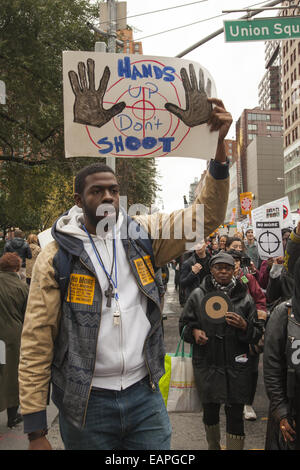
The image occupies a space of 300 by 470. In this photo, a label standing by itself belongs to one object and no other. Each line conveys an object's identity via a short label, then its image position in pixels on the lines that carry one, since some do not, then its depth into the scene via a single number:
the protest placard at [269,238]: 7.19
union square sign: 6.05
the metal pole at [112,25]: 6.18
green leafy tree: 11.41
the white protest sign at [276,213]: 8.31
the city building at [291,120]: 62.47
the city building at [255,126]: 105.75
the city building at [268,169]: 90.81
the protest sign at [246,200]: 22.20
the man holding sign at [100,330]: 2.05
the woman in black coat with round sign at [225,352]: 3.66
